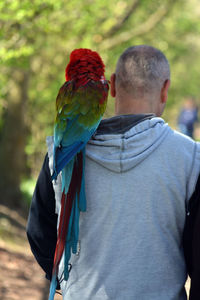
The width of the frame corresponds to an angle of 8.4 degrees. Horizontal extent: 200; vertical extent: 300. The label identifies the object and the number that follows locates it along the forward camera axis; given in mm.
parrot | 3540
